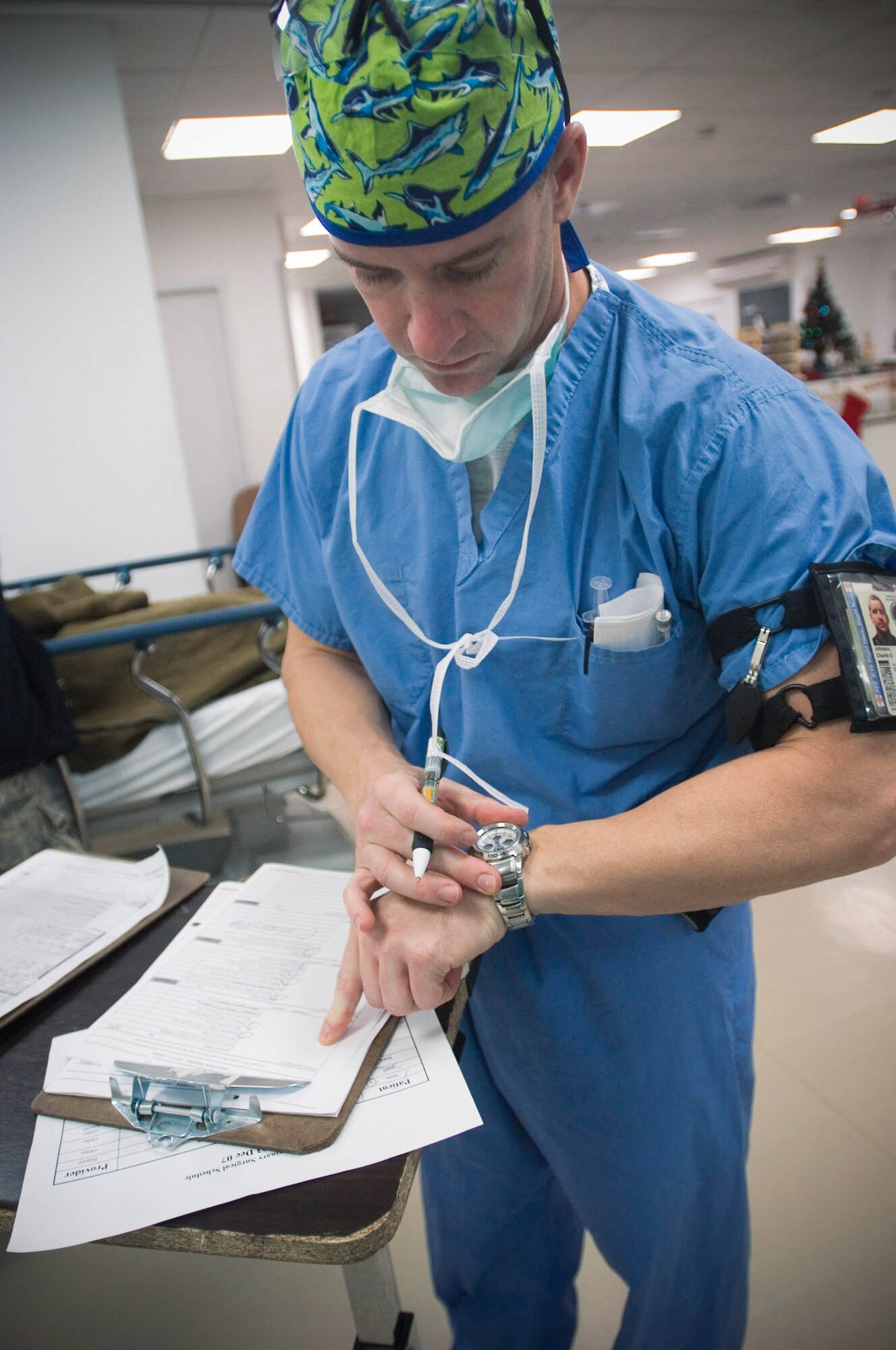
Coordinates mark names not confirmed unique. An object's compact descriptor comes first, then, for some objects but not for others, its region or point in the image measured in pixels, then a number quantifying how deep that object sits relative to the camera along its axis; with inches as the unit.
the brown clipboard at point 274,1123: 25.5
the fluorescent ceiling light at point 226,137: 182.2
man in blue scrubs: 27.5
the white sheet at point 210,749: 94.3
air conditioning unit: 519.2
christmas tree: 300.7
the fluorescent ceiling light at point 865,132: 254.8
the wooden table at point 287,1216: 23.1
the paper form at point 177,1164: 24.1
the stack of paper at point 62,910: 35.9
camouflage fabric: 84.4
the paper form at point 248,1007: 28.3
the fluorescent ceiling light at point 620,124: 209.9
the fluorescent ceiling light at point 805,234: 462.3
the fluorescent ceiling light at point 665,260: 503.5
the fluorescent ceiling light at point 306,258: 343.9
